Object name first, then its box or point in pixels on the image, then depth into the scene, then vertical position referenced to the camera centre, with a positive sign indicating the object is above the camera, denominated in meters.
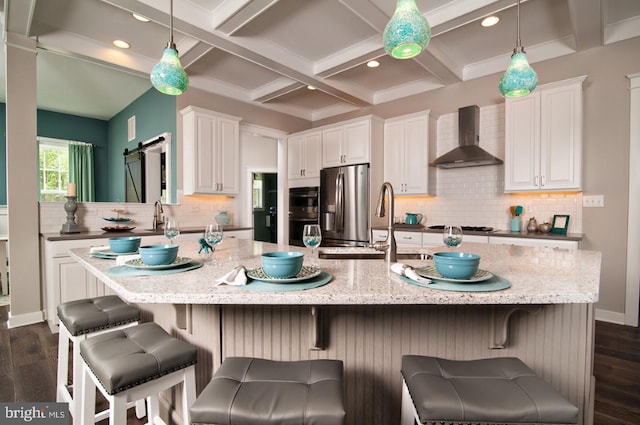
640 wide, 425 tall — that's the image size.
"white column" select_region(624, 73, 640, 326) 3.00 -0.01
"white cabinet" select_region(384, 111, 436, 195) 4.11 +0.71
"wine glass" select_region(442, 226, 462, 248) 1.49 -0.14
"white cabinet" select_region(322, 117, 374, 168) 4.33 +0.90
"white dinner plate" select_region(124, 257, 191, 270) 1.25 -0.24
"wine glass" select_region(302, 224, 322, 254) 1.45 -0.14
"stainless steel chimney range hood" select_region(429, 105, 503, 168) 3.65 +0.72
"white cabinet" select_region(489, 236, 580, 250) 2.94 -0.35
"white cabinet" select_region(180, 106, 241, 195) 3.98 +0.71
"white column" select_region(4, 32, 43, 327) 2.90 +0.25
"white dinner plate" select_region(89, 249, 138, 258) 1.61 -0.25
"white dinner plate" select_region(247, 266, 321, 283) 1.04 -0.24
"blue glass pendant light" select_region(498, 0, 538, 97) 1.85 +0.75
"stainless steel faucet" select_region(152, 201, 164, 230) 3.86 -0.10
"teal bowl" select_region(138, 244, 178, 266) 1.25 -0.19
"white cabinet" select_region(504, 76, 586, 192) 3.13 +0.70
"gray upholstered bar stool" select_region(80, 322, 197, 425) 1.07 -0.57
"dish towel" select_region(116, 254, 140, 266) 1.38 -0.24
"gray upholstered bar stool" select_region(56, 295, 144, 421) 1.50 -0.57
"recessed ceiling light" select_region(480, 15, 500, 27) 2.93 +1.73
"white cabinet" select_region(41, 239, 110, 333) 2.81 -0.66
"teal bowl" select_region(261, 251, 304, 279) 1.05 -0.20
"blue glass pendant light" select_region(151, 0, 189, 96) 1.82 +0.76
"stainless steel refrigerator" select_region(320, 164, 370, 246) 4.32 +0.01
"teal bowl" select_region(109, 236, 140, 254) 1.64 -0.20
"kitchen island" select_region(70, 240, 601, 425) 1.28 -0.53
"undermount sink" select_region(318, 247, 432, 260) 1.62 -0.25
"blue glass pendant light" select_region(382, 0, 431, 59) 1.42 +0.80
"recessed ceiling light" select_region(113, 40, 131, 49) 3.33 +1.73
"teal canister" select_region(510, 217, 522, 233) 3.55 -0.21
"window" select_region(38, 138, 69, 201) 4.25 +0.52
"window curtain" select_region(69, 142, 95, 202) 4.46 +0.54
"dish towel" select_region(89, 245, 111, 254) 1.77 -0.25
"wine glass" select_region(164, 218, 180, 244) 1.68 -0.12
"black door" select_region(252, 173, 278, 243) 7.56 +0.02
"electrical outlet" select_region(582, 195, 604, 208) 3.19 +0.05
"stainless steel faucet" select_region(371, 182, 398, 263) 1.50 -0.15
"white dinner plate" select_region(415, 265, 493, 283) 1.03 -0.24
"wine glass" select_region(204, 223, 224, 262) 1.57 -0.14
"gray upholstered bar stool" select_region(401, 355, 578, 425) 0.82 -0.53
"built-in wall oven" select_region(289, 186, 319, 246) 4.95 -0.05
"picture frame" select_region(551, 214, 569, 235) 3.24 -0.19
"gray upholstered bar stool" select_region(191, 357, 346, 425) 0.82 -0.53
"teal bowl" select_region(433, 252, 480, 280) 1.02 -0.20
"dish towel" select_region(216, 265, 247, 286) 1.03 -0.24
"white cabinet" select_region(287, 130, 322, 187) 4.95 +0.77
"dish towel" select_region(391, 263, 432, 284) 1.05 -0.24
